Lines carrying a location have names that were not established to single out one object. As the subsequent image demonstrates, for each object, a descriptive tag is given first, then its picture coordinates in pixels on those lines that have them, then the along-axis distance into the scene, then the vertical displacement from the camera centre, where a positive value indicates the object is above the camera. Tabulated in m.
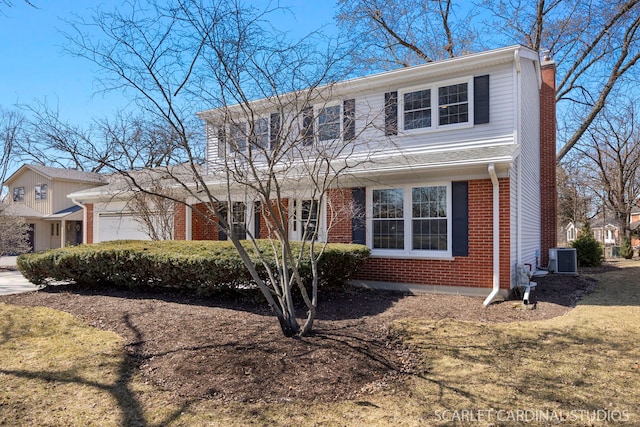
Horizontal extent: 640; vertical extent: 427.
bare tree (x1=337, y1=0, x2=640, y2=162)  15.73 +8.29
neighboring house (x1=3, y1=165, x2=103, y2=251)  26.38 +1.57
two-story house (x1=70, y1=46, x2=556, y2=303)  8.16 +1.06
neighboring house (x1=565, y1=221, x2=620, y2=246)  54.12 -0.35
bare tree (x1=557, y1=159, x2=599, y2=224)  28.42 +2.76
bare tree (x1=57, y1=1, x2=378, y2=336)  5.04 +1.43
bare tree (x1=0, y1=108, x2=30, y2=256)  16.52 -0.10
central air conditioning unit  12.26 -0.98
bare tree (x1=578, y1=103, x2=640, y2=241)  23.61 +3.93
